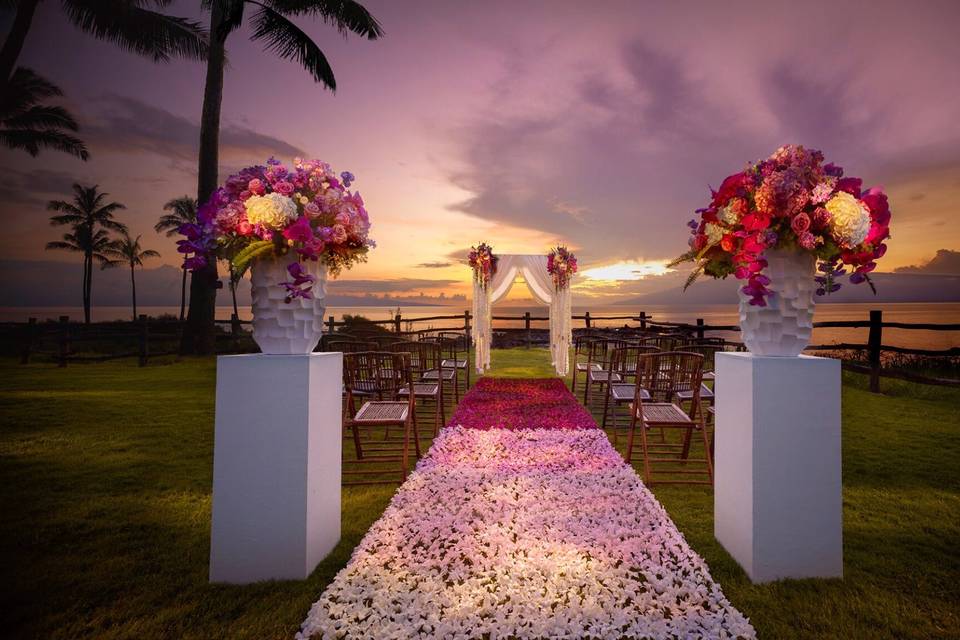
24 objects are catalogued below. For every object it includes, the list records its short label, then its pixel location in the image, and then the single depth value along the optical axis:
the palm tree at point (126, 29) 8.71
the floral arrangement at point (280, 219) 1.92
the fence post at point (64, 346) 9.46
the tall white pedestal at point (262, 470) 1.86
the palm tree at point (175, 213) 22.33
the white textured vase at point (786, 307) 1.94
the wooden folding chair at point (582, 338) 5.91
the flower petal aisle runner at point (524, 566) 1.55
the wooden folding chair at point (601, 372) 4.89
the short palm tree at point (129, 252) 28.32
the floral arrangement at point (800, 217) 1.79
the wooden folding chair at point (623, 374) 4.09
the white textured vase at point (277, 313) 2.02
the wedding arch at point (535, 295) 8.98
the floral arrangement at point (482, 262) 9.15
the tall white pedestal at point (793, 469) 1.84
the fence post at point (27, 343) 9.87
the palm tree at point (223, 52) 7.92
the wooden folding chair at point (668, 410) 3.01
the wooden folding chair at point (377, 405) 3.09
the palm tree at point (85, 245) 25.34
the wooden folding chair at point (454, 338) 6.15
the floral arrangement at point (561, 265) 9.06
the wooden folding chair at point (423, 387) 4.13
